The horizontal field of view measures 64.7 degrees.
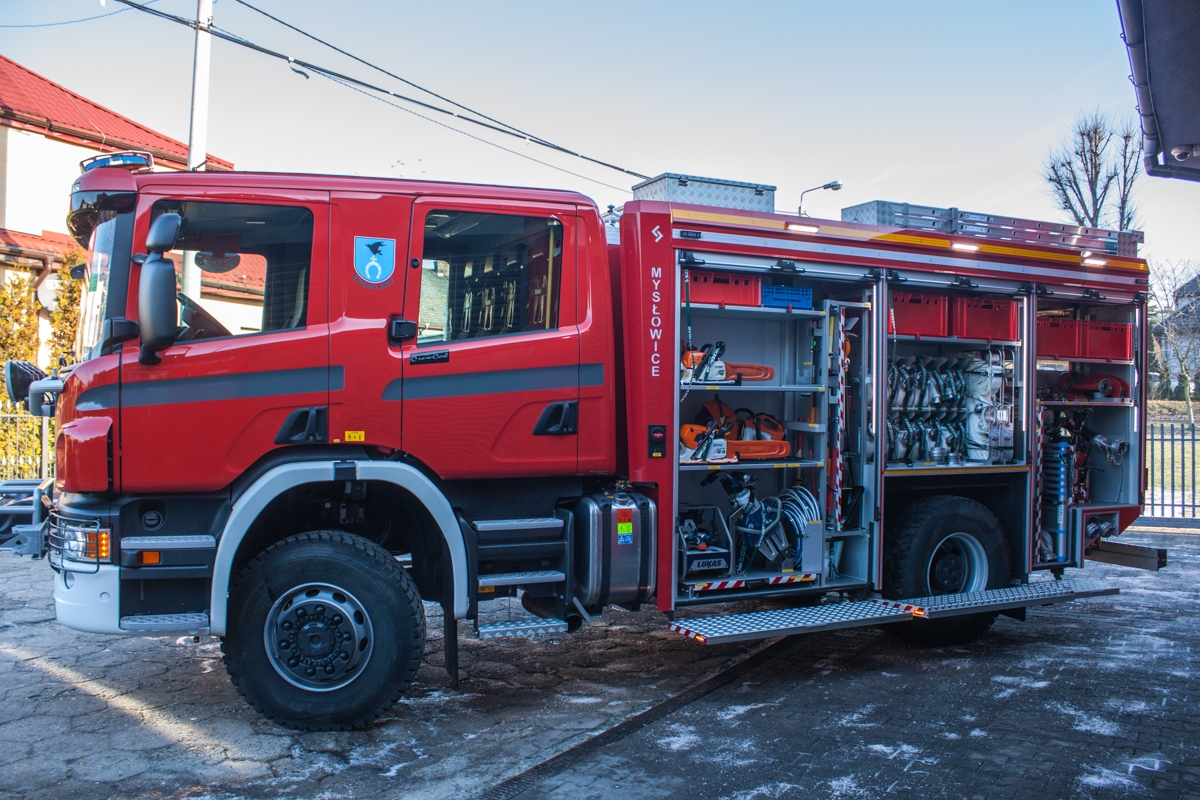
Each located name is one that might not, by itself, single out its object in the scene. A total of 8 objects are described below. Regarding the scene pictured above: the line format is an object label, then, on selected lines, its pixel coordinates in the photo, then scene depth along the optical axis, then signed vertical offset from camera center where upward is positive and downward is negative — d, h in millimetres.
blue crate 6234 +903
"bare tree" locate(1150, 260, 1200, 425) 24422 +3297
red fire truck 4773 +69
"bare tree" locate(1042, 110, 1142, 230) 25000 +6992
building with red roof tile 15672 +4561
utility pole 12234 +4325
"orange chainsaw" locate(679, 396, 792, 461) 5965 -12
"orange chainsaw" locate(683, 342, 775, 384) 5891 +405
